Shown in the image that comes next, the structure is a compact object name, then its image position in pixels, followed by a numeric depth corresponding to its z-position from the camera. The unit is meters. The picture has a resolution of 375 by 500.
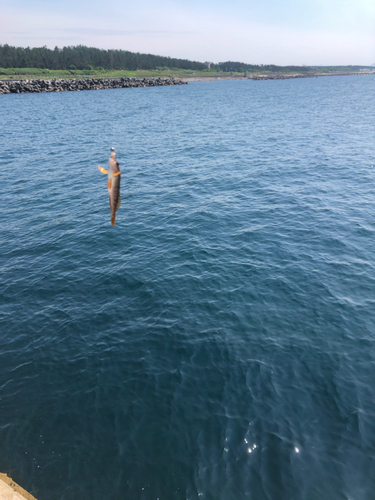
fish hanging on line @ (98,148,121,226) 6.07
